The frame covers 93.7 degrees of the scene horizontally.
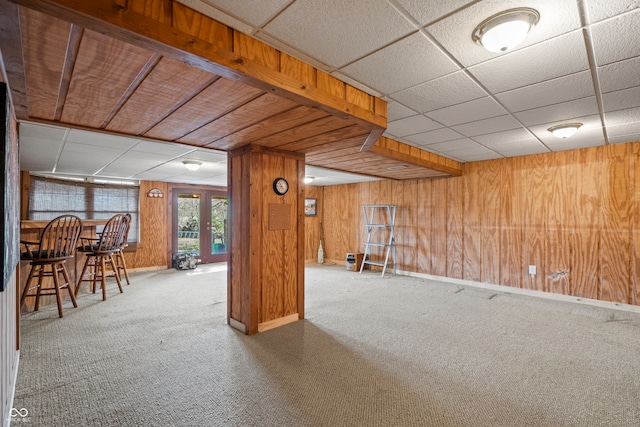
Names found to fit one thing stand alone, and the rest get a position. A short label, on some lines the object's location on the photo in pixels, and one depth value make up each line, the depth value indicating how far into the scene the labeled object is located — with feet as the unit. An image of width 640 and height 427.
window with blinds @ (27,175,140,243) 18.25
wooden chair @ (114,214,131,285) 15.65
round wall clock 10.85
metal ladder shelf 21.31
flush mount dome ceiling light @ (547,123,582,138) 10.39
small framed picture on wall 26.91
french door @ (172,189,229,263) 23.62
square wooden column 10.17
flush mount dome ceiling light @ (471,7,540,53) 4.72
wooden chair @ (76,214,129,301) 13.94
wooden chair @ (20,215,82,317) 10.82
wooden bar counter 11.71
